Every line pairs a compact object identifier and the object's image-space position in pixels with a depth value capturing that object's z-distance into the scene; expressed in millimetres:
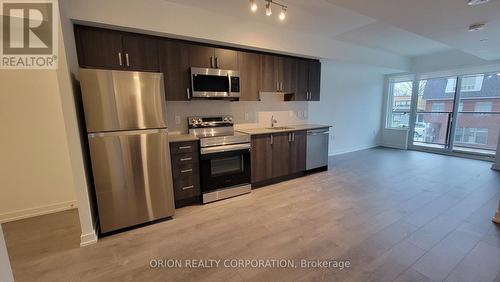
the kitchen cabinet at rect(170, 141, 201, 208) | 2734
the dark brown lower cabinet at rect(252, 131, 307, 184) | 3443
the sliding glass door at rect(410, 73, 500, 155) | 4883
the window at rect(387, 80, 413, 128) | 6217
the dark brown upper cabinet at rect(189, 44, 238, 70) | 2959
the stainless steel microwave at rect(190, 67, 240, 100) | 2951
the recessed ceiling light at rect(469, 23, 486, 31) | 2606
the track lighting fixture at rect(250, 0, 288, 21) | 2195
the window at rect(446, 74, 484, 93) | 4988
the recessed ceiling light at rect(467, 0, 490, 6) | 1982
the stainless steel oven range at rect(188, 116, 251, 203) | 2934
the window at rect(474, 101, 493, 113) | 4855
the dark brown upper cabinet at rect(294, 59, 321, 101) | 4027
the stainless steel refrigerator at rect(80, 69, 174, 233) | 2100
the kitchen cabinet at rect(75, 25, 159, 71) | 2340
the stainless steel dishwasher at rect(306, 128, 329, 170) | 4035
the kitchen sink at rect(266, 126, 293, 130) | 3909
